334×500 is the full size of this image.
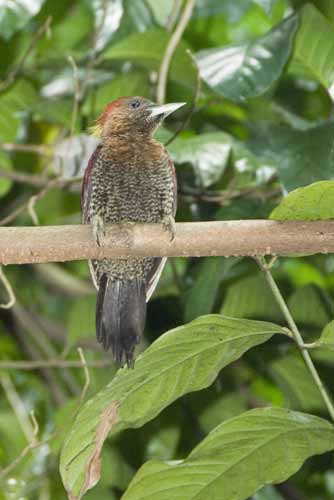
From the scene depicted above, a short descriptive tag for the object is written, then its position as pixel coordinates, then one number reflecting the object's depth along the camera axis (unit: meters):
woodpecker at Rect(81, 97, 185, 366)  6.24
